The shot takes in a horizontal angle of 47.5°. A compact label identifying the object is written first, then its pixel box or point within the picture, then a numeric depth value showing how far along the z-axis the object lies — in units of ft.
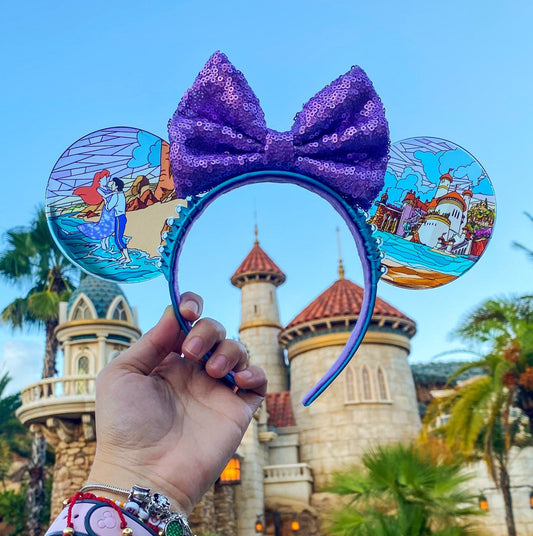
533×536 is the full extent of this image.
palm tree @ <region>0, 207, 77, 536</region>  57.57
